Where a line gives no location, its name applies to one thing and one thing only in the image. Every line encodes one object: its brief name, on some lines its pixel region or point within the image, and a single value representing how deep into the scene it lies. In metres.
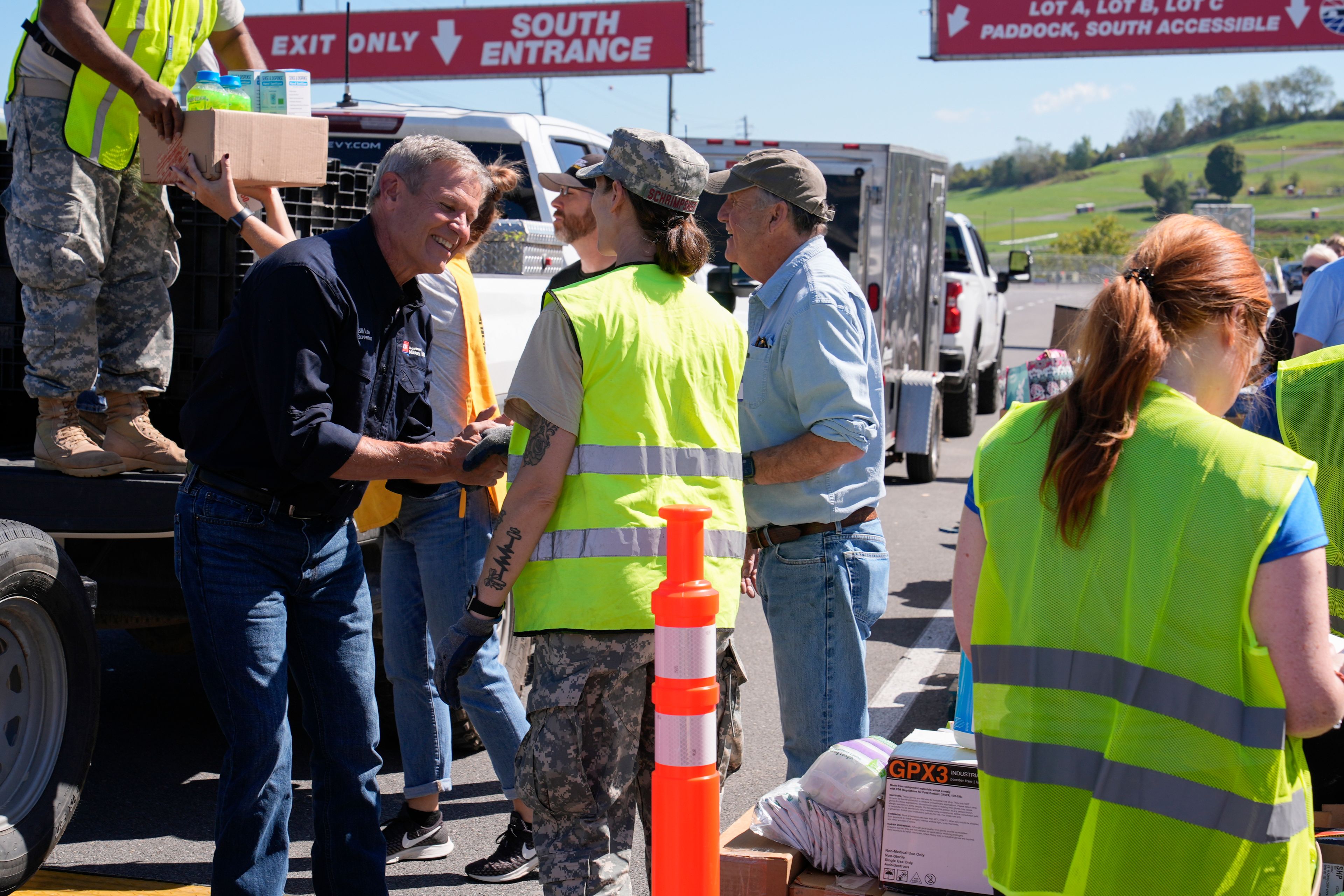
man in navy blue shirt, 2.87
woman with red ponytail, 1.88
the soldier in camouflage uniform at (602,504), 2.65
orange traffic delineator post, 2.31
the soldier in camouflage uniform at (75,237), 3.85
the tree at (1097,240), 105.00
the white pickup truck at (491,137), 6.82
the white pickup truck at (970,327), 13.39
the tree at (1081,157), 178.00
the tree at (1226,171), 134.25
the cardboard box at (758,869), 2.83
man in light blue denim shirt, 3.25
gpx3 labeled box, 2.79
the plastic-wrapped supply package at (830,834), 2.88
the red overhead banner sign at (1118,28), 21.45
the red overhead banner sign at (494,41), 22.97
